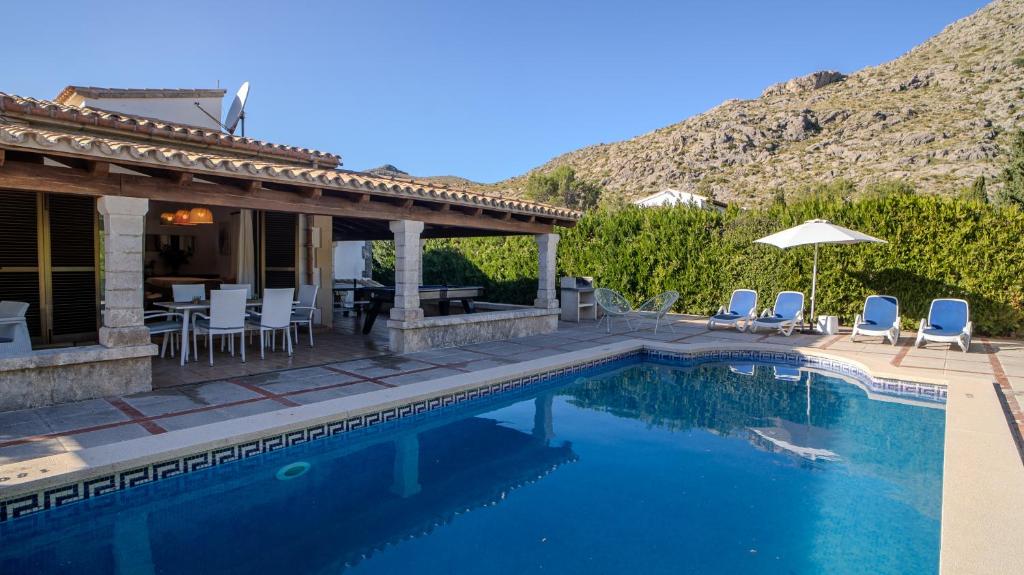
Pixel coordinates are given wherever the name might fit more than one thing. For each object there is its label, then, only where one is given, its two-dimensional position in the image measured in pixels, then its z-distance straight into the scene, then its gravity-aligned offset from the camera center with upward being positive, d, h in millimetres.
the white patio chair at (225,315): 7226 -699
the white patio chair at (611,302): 11727 -724
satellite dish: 12054 +3414
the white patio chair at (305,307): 9039 -735
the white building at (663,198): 42812 +5728
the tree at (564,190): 47531 +6840
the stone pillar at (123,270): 5707 -86
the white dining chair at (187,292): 8867 -487
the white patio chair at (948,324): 9453 -919
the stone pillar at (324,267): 11188 -45
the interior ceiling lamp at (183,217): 9328 +781
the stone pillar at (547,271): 11219 -62
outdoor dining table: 7234 -614
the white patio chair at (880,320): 10234 -909
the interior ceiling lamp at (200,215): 8953 +786
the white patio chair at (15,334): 5727 -794
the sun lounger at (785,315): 11492 -951
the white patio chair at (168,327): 7237 -895
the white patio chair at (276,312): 7836 -694
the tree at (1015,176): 25766 +4745
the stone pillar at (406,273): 8500 -111
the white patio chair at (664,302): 11688 -737
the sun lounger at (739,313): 11727 -934
